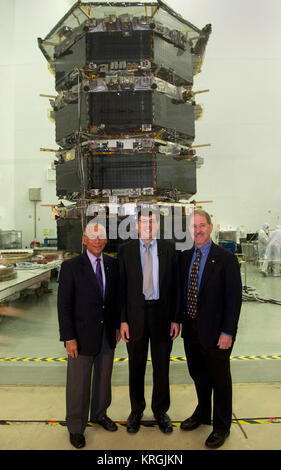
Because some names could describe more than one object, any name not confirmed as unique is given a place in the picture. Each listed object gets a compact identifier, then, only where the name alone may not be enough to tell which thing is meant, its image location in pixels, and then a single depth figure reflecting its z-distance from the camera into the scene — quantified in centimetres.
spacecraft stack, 624
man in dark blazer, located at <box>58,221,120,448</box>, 252
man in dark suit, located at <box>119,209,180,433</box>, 264
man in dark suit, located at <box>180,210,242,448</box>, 248
